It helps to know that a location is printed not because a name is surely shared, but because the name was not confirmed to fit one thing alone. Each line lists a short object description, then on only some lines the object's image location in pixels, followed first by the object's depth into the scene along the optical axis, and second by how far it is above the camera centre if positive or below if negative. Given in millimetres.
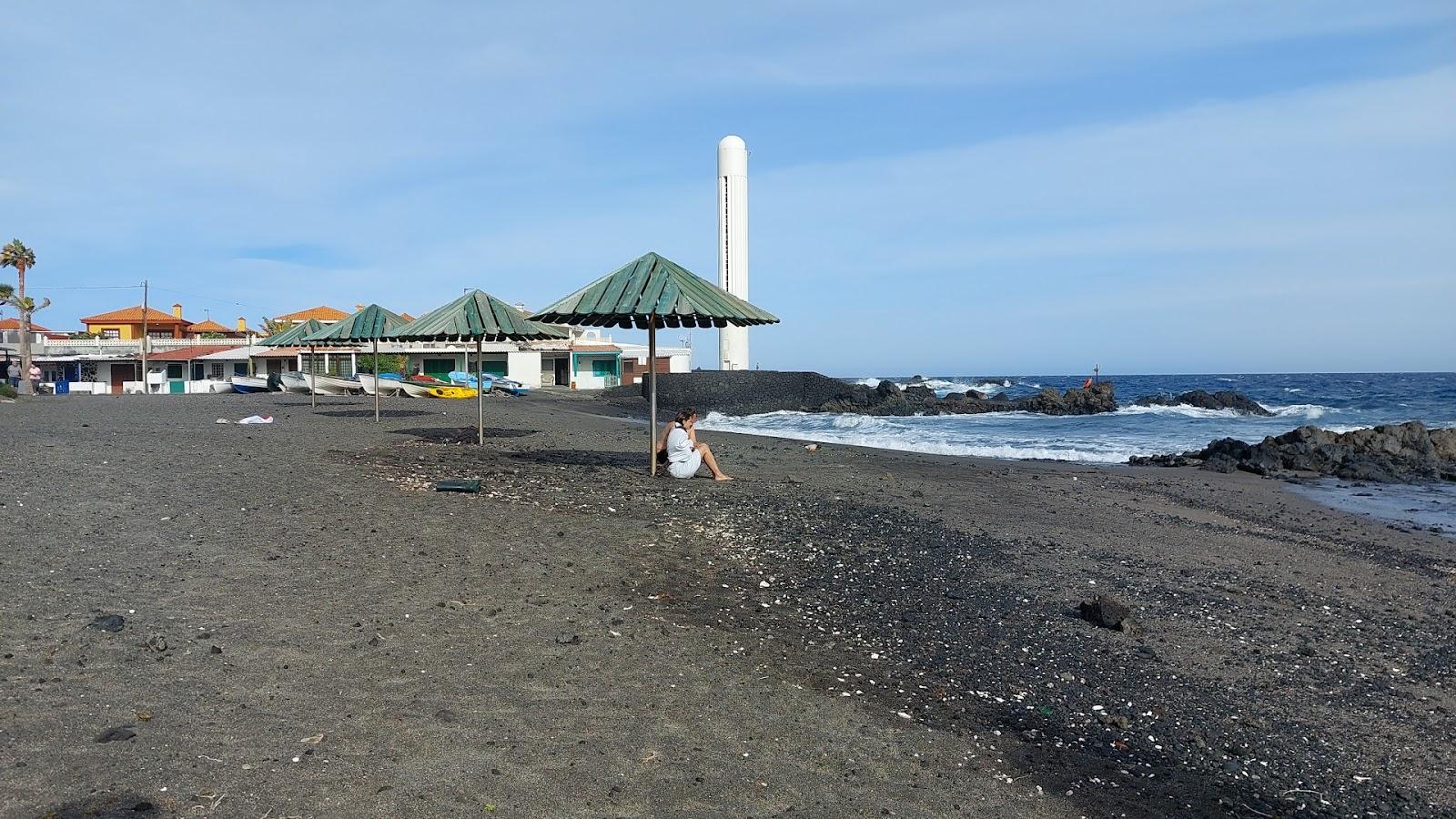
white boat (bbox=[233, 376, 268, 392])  45469 -242
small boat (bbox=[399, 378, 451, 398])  40603 -400
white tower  55156 +7763
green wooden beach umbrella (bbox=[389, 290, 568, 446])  14391 +761
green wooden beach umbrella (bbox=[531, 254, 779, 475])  10359 +775
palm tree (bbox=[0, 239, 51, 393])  44000 +4044
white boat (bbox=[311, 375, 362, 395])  40062 -348
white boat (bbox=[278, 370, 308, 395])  42531 -130
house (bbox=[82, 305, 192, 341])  66375 +3716
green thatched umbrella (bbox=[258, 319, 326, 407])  26344 +1150
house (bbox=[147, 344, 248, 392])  54344 +803
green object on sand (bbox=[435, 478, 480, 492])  10391 -1129
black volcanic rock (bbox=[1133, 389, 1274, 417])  50188 -1720
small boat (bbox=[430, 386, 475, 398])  41438 -636
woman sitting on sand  11781 -896
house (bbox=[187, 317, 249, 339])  68375 +3511
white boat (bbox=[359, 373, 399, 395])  40406 -342
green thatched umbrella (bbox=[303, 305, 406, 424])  19500 +1029
